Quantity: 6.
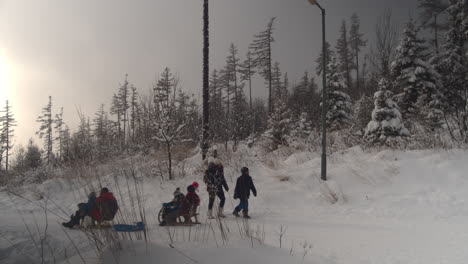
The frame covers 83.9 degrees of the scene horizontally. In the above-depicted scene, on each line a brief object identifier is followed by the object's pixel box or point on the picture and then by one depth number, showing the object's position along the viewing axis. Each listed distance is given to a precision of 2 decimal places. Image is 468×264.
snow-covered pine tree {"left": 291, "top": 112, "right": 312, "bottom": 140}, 26.41
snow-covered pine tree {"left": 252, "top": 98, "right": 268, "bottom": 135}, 44.92
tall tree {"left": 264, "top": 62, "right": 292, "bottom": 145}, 21.03
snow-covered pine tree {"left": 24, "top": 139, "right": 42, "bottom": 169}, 32.67
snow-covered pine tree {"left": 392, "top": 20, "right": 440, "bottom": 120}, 20.50
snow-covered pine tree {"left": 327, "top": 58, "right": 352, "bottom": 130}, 24.91
